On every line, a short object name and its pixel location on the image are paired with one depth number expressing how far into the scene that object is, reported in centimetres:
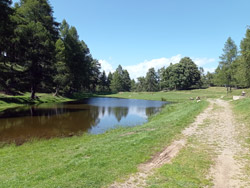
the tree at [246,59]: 2768
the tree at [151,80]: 10738
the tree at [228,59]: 4406
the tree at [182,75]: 8394
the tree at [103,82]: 10336
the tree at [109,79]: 10931
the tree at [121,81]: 10706
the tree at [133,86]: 12812
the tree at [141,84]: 11434
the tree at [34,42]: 3056
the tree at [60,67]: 3991
